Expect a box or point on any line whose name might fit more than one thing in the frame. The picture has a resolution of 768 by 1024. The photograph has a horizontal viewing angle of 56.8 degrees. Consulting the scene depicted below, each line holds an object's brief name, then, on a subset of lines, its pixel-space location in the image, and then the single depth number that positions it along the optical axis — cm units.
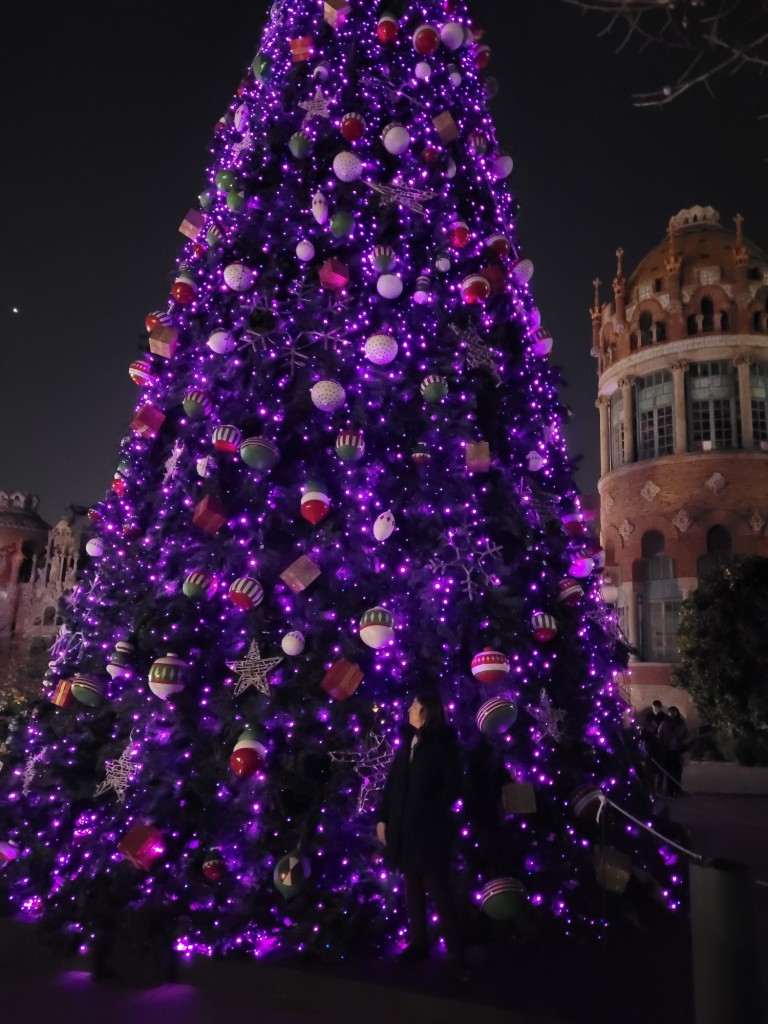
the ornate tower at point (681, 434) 2262
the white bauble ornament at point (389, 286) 469
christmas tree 386
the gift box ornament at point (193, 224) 566
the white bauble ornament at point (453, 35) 556
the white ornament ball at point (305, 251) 483
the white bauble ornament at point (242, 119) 552
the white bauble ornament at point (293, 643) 398
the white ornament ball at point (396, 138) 493
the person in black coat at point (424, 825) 345
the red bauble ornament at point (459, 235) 498
